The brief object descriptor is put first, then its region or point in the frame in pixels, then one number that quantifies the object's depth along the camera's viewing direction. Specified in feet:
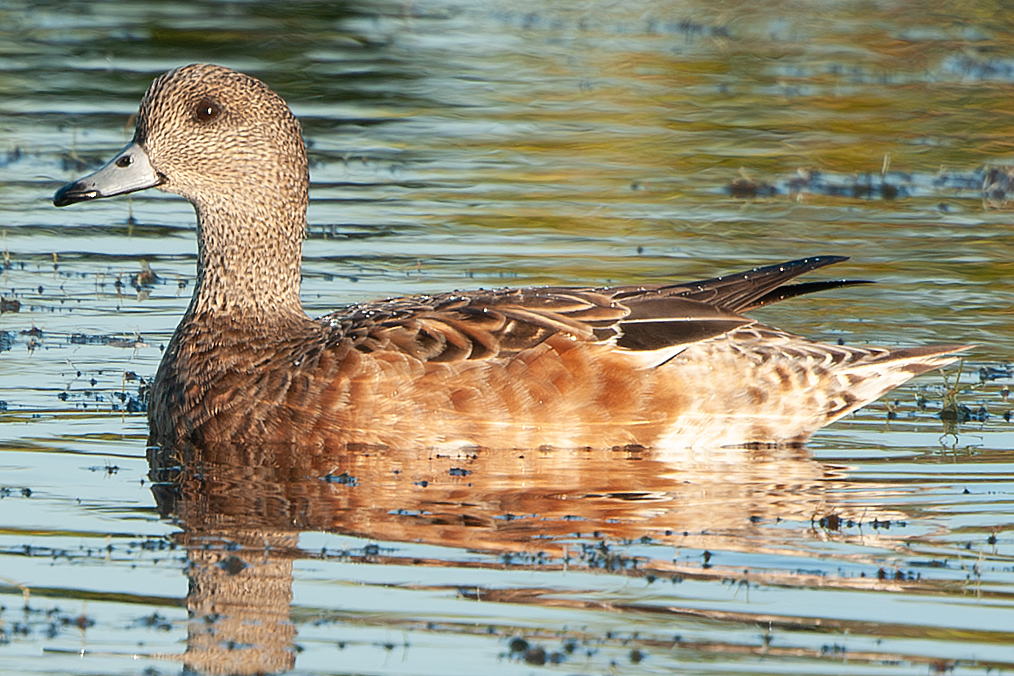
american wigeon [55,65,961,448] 49.80
